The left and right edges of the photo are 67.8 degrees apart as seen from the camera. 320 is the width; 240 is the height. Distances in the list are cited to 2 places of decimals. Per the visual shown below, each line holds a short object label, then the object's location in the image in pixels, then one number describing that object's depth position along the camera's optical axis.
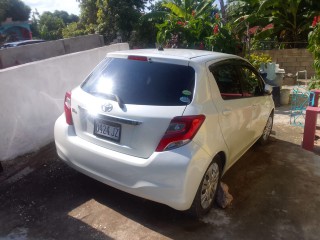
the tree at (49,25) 30.77
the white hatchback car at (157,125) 2.16
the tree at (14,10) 33.40
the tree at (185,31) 8.32
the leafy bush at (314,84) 6.41
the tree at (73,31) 21.50
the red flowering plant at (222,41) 7.54
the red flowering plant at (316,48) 6.09
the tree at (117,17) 16.84
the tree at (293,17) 9.62
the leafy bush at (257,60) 7.29
